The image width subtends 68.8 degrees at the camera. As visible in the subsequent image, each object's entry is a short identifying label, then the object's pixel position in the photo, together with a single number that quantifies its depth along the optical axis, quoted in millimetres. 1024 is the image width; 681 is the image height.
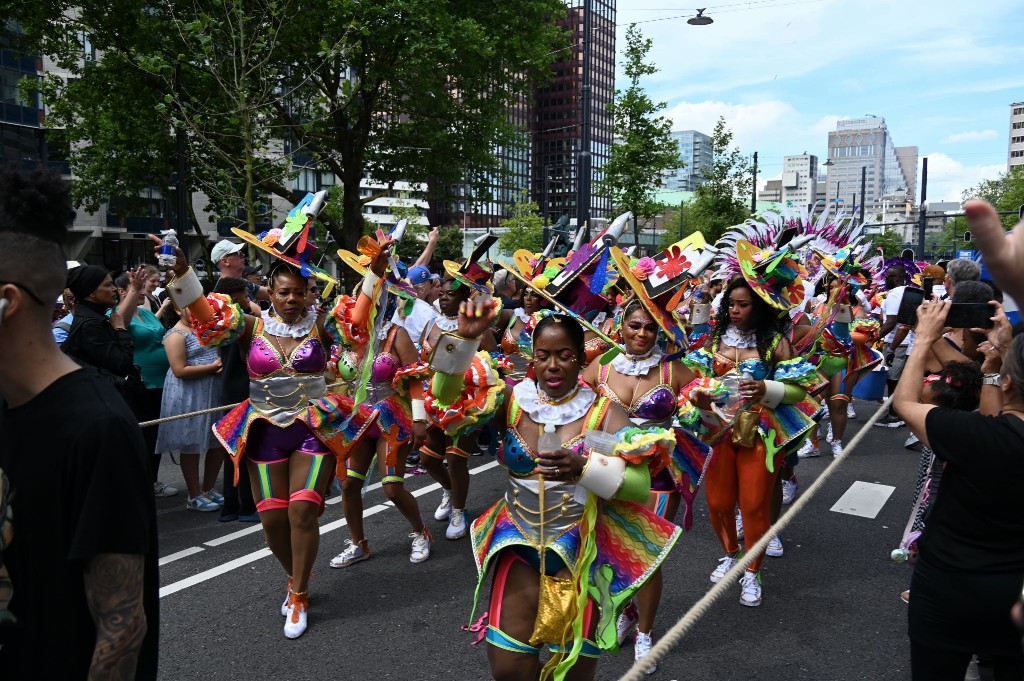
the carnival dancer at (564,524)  2832
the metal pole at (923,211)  30033
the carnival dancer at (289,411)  4305
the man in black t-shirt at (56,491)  1686
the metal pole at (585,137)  14639
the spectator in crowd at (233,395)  6070
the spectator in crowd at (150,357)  6336
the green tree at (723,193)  26109
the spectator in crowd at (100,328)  5254
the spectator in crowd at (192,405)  6121
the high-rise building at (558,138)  88875
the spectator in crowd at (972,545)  2404
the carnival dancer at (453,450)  5828
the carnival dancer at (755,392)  4555
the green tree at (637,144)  16219
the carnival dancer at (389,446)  5203
